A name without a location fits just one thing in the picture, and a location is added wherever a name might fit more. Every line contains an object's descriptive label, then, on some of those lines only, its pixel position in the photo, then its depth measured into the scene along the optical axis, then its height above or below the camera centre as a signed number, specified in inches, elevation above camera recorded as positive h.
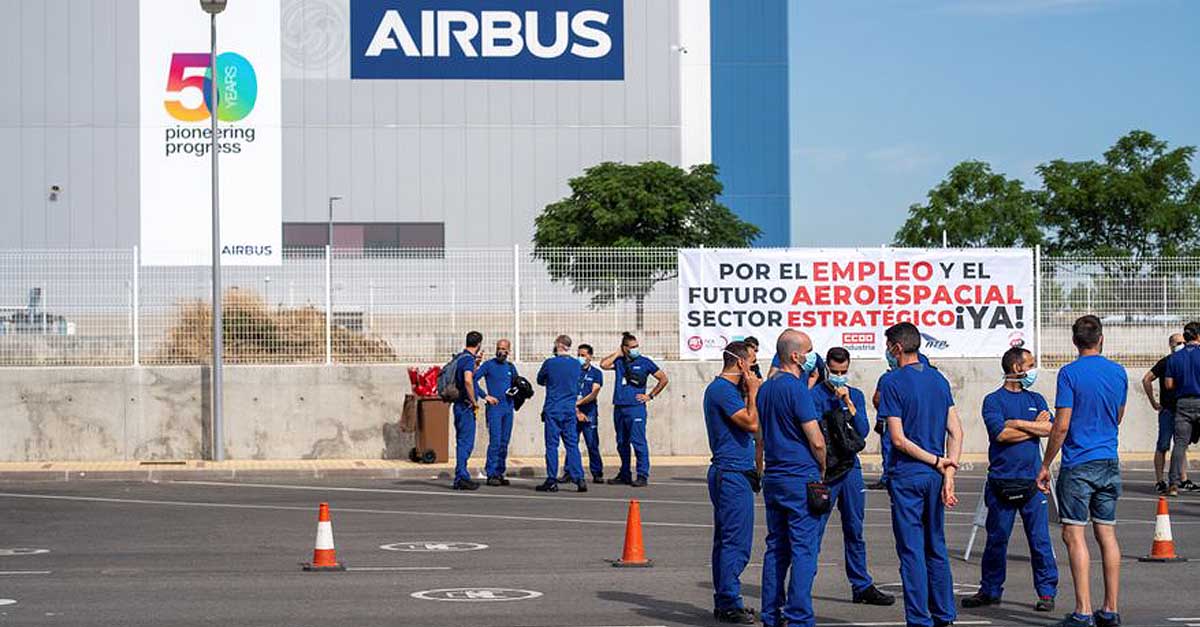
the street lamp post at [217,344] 952.9 +5.6
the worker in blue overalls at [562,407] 807.1 -26.5
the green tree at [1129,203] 1971.0 +167.3
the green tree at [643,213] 2033.7 +165.7
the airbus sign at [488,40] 2235.5 +411.7
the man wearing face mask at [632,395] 824.9 -21.8
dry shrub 999.6 +7.3
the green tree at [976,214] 2030.0 +161.3
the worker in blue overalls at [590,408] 842.2 -28.3
